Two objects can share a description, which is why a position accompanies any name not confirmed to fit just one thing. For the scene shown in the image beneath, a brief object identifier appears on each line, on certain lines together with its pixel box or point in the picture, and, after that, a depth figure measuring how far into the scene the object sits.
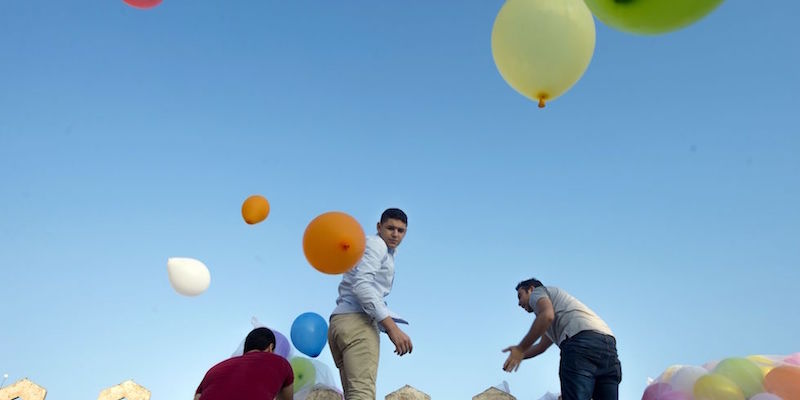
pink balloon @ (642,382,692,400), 3.64
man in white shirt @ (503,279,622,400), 3.30
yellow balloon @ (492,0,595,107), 2.93
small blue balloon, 4.66
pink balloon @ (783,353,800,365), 3.79
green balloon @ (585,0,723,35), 2.27
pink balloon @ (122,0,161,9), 3.74
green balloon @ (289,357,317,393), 4.54
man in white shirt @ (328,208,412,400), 2.90
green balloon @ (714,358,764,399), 3.60
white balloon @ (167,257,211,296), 5.00
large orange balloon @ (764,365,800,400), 3.44
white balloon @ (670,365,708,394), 3.69
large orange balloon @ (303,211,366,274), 3.06
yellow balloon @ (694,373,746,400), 3.52
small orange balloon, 4.93
